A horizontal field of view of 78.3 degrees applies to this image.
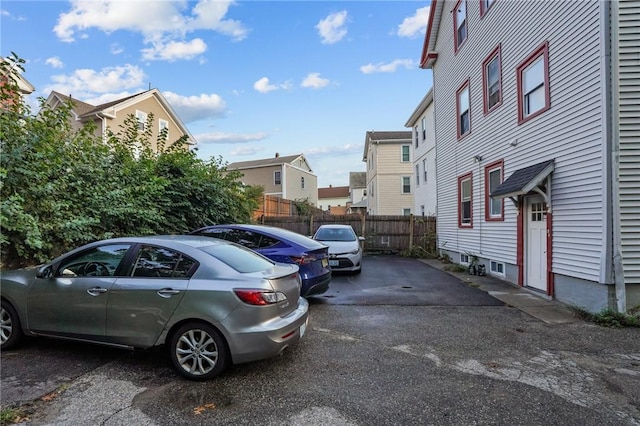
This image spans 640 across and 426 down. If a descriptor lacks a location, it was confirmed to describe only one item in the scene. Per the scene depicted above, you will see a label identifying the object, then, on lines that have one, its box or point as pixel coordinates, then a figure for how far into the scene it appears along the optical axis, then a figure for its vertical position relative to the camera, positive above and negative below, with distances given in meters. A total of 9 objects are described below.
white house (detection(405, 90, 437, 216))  21.77 +3.53
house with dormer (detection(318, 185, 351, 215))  73.81 +3.64
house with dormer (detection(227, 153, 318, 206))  37.53 +4.24
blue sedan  7.05 -0.57
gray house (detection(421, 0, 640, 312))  6.45 +1.43
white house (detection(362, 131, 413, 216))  30.47 +3.20
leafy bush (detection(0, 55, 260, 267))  6.04 +0.69
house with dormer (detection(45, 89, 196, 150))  22.14 +6.74
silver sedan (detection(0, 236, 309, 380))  3.97 -0.89
